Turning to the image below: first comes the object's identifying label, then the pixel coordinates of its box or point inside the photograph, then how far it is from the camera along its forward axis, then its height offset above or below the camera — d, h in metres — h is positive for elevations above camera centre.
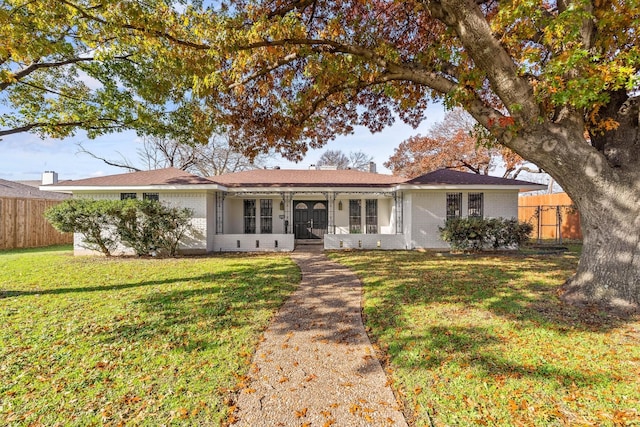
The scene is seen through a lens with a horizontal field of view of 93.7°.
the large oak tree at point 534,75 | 4.36 +2.38
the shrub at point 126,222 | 10.77 -0.33
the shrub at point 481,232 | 11.73 -0.77
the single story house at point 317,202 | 12.55 +0.56
